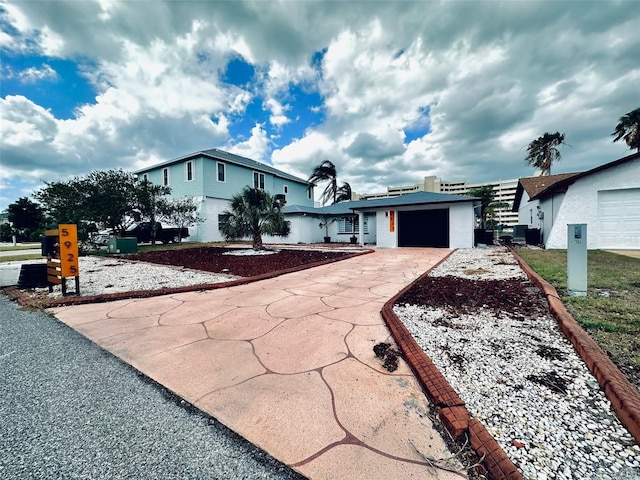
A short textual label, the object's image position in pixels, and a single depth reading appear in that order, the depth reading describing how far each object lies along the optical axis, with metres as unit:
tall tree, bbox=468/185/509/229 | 25.66
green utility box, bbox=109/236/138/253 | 12.19
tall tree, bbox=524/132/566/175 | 23.08
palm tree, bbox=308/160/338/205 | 26.17
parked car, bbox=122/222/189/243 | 17.54
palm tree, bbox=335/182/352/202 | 27.36
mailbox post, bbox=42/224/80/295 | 4.48
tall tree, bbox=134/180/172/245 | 15.46
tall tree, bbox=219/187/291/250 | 11.24
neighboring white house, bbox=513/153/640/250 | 9.80
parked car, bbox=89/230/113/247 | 12.90
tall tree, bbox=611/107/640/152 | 17.88
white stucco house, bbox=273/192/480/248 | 13.41
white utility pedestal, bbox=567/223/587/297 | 3.88
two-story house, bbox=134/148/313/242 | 19.44
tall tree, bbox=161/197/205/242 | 17.25
